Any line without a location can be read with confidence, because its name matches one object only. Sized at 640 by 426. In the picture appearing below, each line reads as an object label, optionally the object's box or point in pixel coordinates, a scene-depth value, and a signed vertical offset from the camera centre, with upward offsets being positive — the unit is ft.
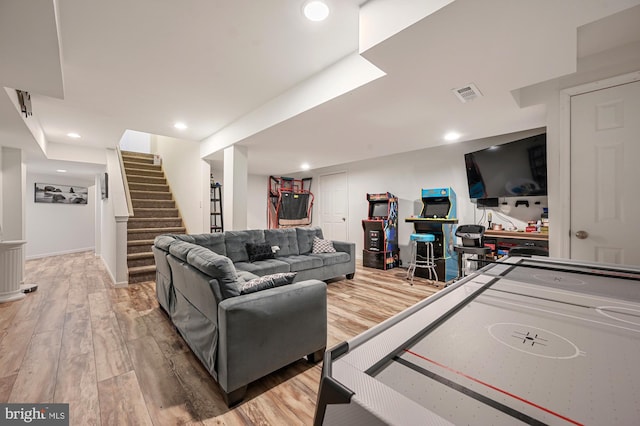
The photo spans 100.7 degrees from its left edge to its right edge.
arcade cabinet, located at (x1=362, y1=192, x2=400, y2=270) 16.96 -1.56
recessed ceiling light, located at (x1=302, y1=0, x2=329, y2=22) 5.58 +4.37
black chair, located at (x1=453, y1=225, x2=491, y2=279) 11.10 -1.41
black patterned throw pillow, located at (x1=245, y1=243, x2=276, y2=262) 12.59 -1.93
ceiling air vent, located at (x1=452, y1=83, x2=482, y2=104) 7.27 +3.39
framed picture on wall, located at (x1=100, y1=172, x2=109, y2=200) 16.18 +1.80
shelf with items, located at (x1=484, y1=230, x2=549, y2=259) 11.29 -1.36
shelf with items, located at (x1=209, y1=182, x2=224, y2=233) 19.67 +0.28
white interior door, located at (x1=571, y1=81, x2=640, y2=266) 6.69 +0.94
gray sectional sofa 5.31 -2.41
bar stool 13.34 -2.60
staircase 14.30 -0.08
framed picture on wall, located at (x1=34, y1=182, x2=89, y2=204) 21.66 +1.62
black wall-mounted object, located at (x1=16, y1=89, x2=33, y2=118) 9.27 +4.03
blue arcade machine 14.39 -0.88
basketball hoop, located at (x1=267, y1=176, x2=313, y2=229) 23.41 +0.68
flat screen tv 10.68 +1.83
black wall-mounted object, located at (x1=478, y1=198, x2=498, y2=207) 13.65 +0.45
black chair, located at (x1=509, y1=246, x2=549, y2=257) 8.11 -1.29
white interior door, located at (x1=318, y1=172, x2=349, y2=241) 22.22 +0.47
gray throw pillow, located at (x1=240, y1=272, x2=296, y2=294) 6.05 -1.70
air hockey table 1.62 -1.24
